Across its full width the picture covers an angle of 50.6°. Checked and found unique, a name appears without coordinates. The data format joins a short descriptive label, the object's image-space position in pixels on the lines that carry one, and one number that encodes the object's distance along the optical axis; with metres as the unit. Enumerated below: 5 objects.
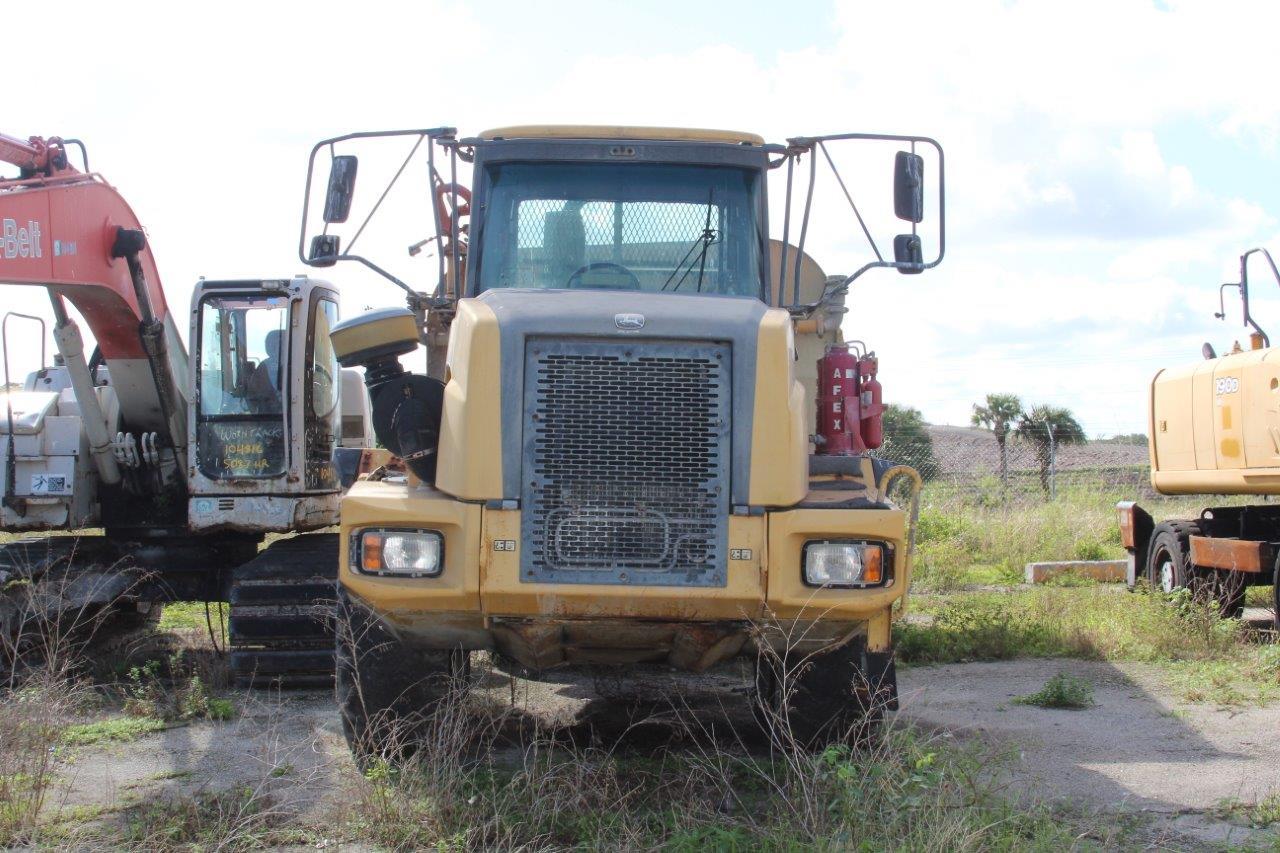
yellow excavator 10.44
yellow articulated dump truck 5.46
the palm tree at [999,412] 31.40
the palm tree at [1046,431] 25.00
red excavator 8.69
